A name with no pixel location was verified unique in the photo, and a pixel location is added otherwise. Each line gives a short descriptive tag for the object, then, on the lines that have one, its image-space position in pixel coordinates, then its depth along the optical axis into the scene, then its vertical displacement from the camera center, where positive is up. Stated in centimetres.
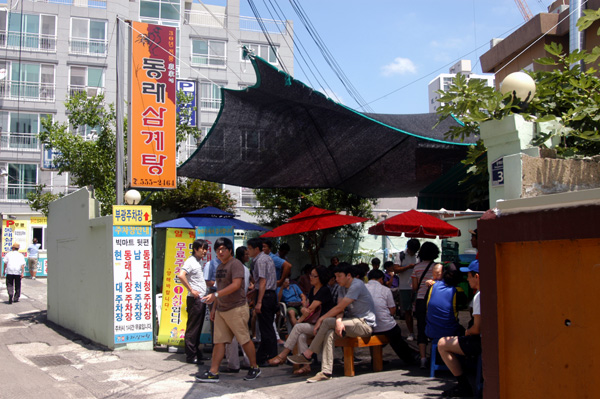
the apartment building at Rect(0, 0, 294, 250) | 3066 +1004
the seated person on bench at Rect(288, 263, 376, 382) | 664 -102
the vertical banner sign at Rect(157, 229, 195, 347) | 884 -86
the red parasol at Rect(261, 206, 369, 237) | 1013 +28
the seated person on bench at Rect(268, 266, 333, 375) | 708 -99
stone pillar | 473 +77
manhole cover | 835 -185
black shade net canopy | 849 +162
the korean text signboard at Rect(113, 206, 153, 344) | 880 -54
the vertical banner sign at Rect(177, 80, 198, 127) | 1473 +375
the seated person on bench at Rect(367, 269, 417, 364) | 704 -107
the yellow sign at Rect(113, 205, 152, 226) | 894 +38
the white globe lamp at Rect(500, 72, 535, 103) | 526 +140
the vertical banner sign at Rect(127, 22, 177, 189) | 1011 +229
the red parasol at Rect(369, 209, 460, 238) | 977 +17
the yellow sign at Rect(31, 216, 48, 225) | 2766 +97
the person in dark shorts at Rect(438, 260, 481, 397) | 550 -113
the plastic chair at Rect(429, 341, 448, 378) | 640 -149
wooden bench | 677 -131
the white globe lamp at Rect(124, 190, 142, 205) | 964 +72
